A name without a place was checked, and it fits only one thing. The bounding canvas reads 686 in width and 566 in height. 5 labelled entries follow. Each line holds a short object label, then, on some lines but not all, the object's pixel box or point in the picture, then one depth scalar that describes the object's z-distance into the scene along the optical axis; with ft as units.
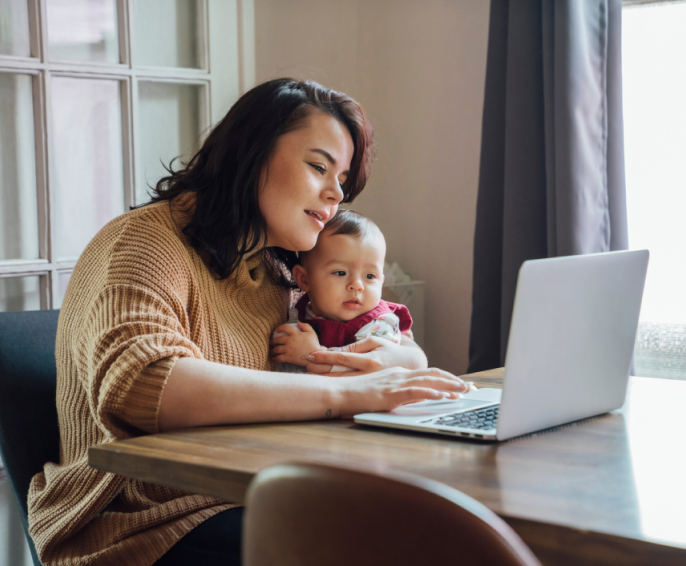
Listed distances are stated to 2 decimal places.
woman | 3.52
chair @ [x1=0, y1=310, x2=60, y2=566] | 4.27
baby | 5.16
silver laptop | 3.01
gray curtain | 7.18
